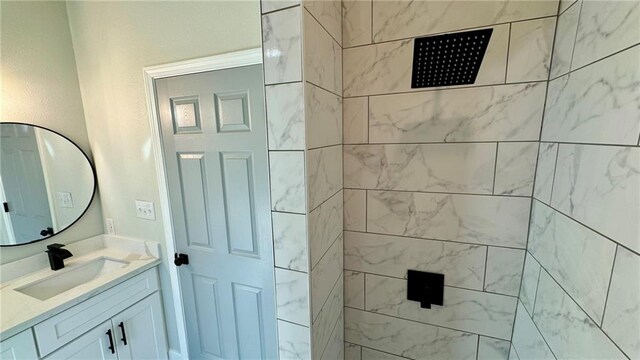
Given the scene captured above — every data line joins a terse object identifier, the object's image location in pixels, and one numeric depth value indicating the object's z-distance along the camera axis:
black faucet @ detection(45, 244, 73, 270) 1.43
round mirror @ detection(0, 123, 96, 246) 1.37
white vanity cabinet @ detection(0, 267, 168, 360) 1.08
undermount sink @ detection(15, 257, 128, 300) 1.36
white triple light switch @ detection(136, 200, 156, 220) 1.55
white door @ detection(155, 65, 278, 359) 1.20
